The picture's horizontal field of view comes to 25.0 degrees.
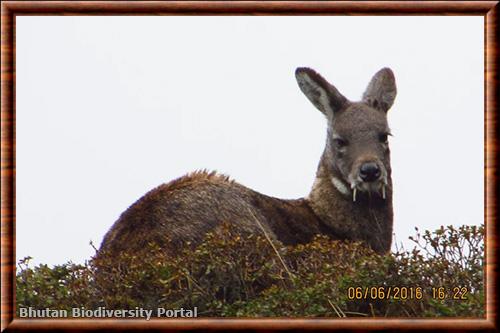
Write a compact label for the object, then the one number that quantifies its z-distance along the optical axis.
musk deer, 11.59
